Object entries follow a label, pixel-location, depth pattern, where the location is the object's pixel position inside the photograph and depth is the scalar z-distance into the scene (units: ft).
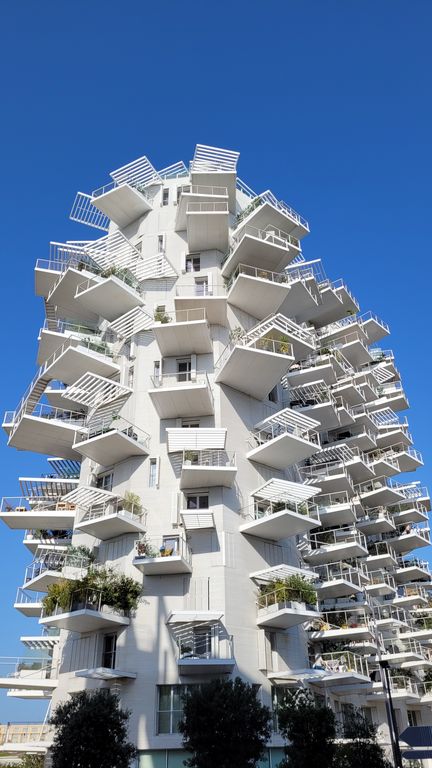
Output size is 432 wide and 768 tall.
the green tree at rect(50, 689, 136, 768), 56.24
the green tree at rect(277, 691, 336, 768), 63.46
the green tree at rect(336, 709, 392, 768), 72.18
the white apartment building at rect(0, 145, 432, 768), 83.20
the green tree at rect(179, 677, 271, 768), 59.67
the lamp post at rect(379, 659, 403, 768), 63.57
